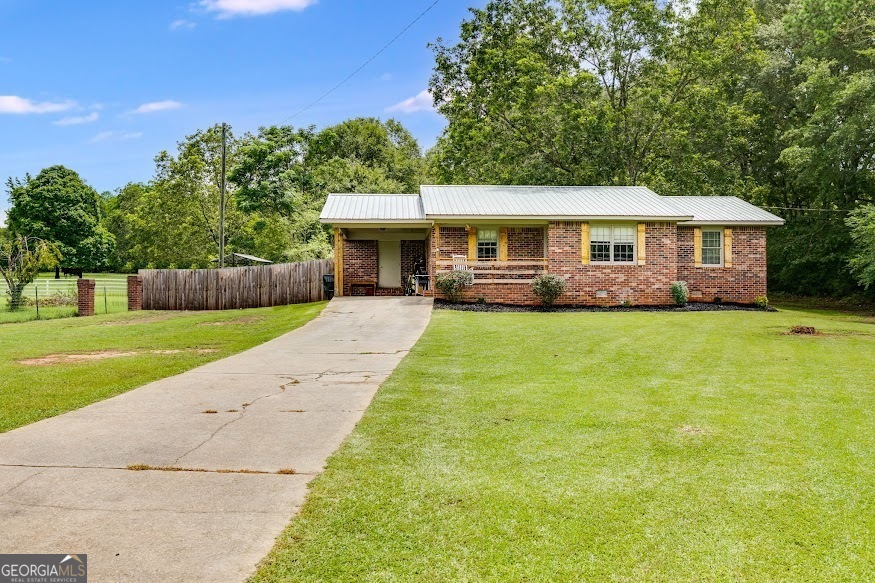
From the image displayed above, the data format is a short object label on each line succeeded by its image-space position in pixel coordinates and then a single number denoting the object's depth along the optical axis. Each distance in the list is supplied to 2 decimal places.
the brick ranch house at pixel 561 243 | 21.61
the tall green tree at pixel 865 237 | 19.98
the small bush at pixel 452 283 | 20.69
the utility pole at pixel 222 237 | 31.56
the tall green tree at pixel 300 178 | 36.28
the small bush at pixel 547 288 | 20.91
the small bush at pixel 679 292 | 21.66
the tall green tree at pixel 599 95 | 30.42
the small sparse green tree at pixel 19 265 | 24.52
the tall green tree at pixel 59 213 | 48.31
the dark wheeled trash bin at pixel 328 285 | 24.02
